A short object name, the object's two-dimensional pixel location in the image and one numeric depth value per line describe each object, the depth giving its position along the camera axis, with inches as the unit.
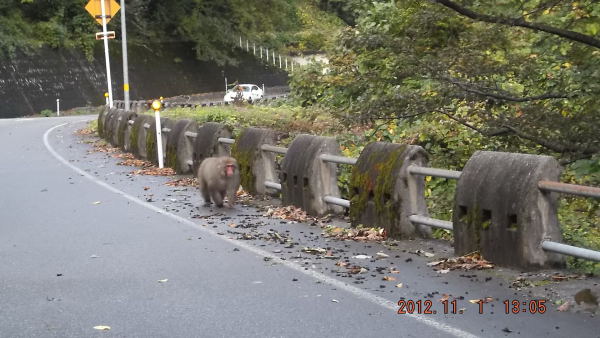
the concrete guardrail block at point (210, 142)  624.7
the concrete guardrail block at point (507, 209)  301.9
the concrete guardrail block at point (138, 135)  850.8
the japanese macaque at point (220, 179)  494.9
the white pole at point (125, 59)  1312.7
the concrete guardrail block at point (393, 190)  381.4
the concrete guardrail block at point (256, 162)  546.3
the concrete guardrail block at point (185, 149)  704.4
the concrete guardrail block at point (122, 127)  954.1
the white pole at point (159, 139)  744.3
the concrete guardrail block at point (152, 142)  781.3
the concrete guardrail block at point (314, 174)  458.3
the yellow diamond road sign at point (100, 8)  1504.1
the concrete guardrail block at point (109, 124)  1048.2
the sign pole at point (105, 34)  1400.1
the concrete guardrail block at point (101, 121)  1147.1
